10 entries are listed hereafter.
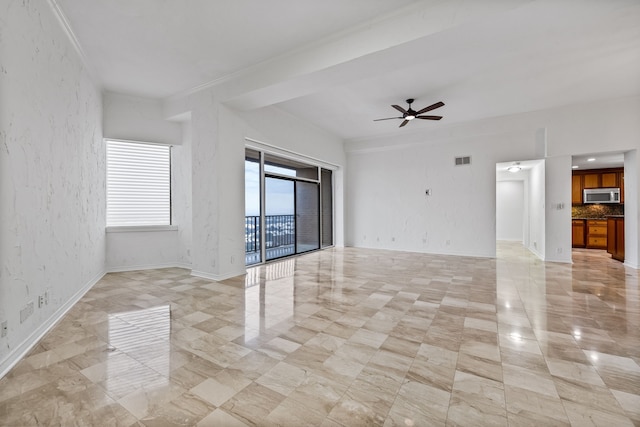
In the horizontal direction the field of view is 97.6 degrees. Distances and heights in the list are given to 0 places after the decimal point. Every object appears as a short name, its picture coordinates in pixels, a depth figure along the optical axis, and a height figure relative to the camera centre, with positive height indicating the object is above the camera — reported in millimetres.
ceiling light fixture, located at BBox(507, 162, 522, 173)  6566 +1100
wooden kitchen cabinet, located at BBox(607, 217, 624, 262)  6020 -615
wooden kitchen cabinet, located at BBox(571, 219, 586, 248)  8336 -678
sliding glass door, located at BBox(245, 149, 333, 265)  5801 +126
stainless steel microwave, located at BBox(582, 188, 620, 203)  8281 +456
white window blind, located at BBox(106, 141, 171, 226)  5078 +570
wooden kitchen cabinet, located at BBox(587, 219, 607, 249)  8055 -685
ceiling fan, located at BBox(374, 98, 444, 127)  4949 +1798
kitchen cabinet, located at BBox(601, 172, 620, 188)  8336 +915
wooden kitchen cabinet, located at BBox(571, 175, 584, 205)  8750 +676
